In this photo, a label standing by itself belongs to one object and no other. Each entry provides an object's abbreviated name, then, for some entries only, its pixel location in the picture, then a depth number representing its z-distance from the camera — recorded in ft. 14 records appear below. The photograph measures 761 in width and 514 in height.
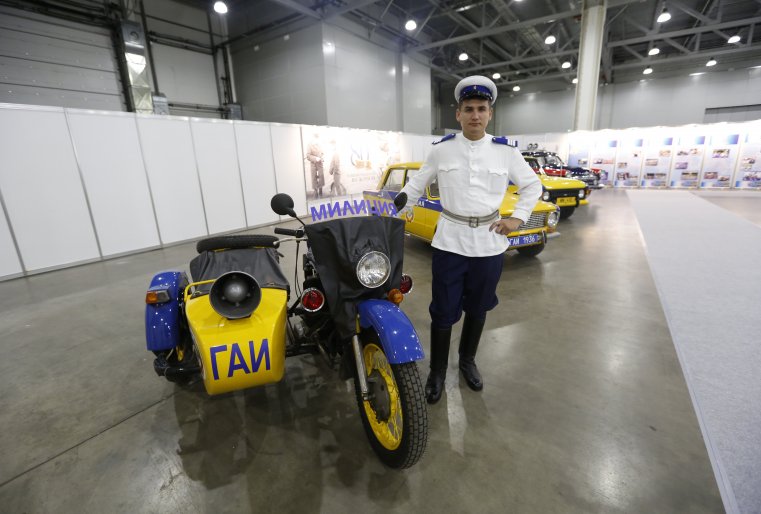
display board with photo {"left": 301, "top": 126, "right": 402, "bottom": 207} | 29.63
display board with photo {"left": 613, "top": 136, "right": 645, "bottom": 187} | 42.96
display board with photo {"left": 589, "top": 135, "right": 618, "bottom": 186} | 43.78
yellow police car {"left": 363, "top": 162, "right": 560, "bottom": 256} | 15.25
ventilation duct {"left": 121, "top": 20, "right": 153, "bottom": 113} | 29.86
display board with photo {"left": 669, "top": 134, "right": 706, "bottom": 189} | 40.11
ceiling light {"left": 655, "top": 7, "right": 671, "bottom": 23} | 34.17
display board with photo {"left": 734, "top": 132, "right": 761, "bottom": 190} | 37.71
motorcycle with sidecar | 5.12
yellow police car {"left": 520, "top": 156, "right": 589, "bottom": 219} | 22.65
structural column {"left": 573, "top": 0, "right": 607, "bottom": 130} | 35.65
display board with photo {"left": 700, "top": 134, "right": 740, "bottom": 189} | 38.78
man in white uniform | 6.44
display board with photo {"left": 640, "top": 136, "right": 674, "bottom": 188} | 41.57
